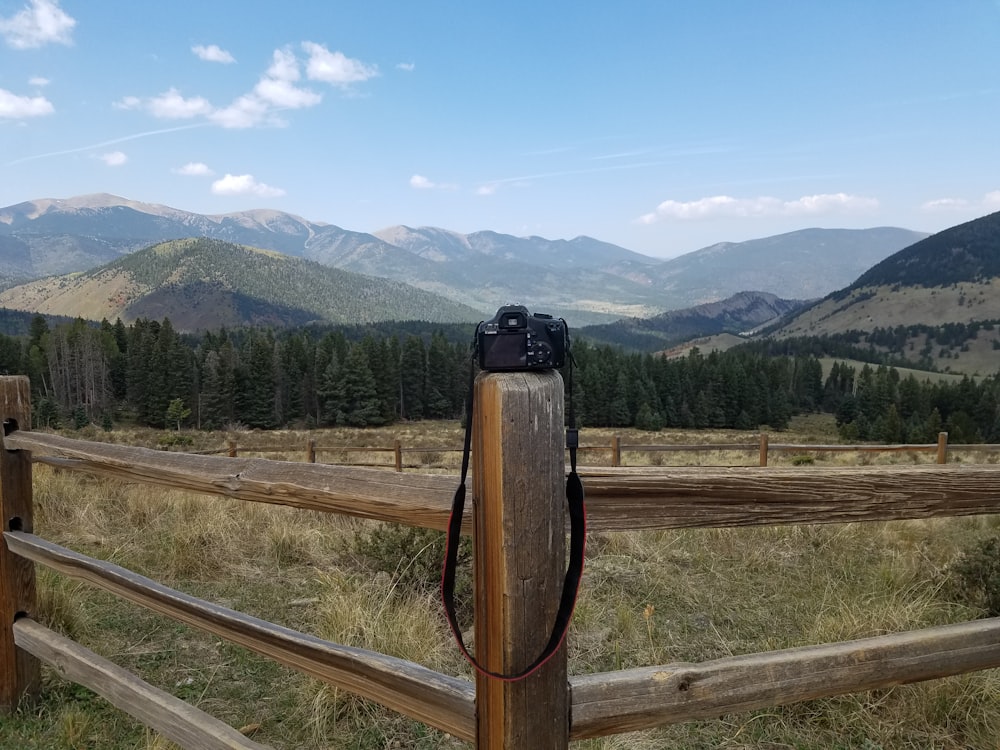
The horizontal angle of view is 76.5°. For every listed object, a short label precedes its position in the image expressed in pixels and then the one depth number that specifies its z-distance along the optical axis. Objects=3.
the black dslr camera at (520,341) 1.22
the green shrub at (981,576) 4.15
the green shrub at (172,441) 21.08
